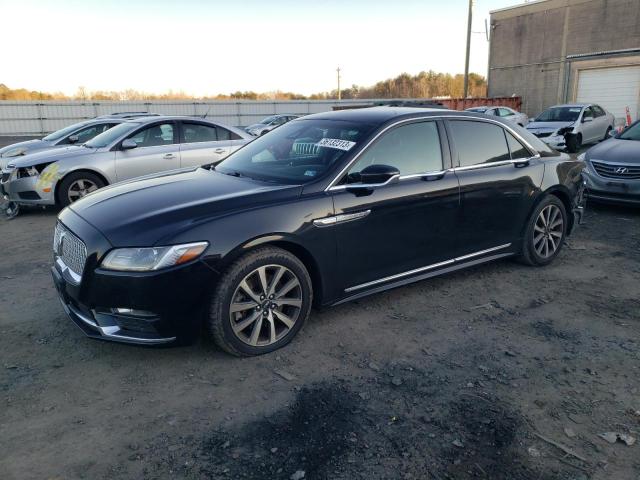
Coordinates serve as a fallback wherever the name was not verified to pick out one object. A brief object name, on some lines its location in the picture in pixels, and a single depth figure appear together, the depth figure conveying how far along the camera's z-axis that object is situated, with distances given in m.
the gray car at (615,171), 7.39
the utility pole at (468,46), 30.61
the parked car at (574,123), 15.93
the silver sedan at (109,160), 8.02
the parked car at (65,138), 10.28
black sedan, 3.24
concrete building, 25.67
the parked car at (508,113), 20.07
